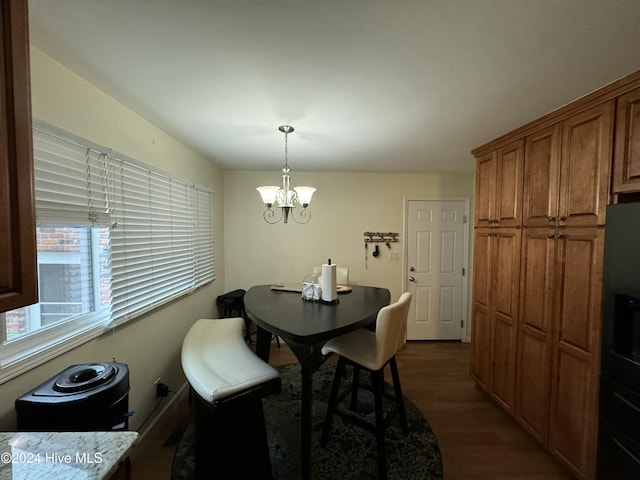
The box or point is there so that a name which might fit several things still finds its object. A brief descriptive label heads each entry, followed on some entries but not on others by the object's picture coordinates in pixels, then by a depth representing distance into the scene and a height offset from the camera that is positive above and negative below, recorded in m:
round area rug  1.67 -1.53
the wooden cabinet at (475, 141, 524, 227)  2.05 +0.38
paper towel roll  1.93 -0.40
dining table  1.37 -0.54
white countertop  0.68 -0.63
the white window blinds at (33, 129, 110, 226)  1.18 +0.24
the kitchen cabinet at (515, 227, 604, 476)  1.52 -0.70
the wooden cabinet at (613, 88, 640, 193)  1.35 +0.46
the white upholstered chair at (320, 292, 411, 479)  1.56 -0.80
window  1.19 -0.11
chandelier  2.10 +0.30
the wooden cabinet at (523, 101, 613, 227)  1.49 +0.40
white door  3.69 -0.47
